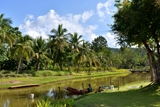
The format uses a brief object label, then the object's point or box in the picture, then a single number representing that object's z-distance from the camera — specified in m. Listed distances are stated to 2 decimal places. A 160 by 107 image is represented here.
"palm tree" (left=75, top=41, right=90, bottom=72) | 35.66
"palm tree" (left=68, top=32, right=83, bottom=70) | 39.32
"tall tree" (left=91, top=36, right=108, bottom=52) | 62.41
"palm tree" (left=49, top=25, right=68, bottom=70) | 35.71
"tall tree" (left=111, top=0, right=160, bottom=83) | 10.70
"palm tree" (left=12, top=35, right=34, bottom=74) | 29.87
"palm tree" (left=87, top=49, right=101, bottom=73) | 37.75
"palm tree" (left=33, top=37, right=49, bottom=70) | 35.09
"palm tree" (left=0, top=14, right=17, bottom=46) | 26.06
